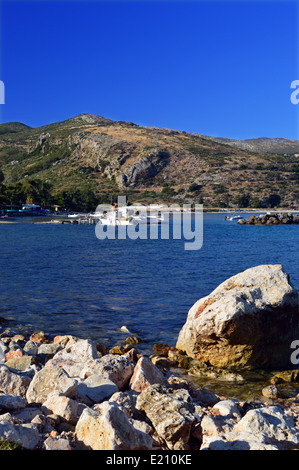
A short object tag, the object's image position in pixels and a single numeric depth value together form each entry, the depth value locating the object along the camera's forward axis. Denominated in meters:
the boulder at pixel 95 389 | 7.48
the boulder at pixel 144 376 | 8.33
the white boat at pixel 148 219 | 111.11
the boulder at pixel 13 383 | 7.81
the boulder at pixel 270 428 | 6.38
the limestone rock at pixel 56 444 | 5.73
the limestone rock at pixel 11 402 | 6.82
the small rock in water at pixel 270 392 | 9.62
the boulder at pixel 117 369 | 8.37
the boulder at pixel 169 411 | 6.43
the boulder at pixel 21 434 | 5.65
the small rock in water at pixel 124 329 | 14.37
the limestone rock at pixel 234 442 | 5.93
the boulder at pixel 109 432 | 5.71
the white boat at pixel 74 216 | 131.98
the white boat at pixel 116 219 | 99.28
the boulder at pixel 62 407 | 6.64
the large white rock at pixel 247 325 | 11.14
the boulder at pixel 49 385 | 7.27
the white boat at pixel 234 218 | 120.10
